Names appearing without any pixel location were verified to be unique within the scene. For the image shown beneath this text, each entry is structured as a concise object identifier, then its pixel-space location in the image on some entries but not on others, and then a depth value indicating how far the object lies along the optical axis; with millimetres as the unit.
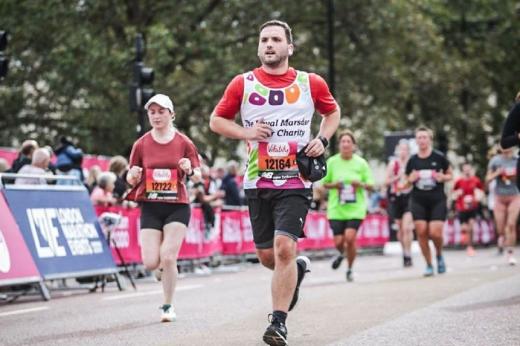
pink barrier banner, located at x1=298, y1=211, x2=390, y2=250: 27375
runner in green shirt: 17078
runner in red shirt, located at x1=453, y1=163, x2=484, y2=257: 29734
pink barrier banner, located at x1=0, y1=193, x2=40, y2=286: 12680
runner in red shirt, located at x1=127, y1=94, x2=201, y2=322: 11094
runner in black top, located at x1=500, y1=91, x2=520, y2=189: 11633
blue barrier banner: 13617
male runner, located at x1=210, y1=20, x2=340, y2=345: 8508
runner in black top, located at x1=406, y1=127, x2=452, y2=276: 17578
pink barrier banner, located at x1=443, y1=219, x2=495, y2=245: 36250
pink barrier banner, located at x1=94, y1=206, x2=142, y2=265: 17344
